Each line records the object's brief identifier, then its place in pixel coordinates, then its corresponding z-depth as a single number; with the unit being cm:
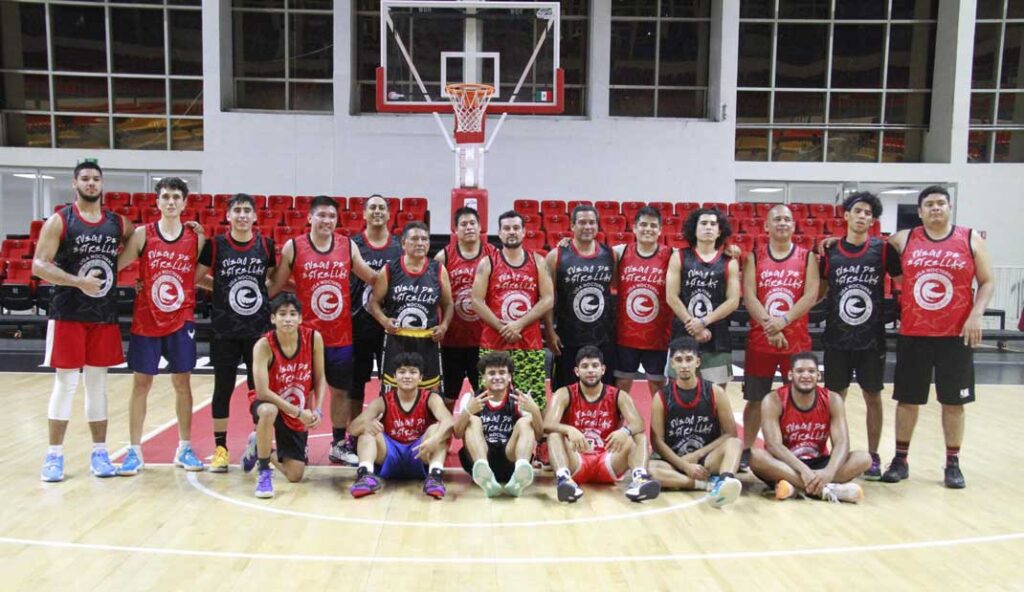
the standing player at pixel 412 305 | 550
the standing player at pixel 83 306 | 518
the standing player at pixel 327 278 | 557
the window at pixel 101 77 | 1588
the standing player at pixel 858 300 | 547
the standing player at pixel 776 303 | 550
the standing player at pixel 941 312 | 536
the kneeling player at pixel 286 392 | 505
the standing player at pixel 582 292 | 568
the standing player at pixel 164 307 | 539
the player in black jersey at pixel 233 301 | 545
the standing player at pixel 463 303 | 573
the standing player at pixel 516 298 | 554
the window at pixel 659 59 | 1600
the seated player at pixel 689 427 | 510
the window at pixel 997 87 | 1600
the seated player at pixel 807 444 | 500
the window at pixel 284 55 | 1573
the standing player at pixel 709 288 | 550
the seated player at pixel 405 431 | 512
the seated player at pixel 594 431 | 507
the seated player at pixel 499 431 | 493
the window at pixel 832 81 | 1620
